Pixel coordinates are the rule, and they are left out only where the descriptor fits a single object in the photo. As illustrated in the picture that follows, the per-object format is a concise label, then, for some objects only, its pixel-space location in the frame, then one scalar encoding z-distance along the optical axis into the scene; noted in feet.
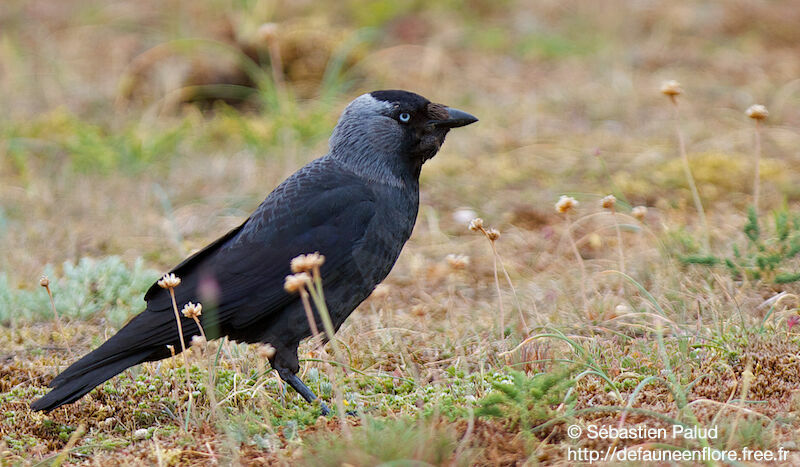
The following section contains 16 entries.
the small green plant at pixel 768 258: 22.98
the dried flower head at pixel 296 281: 14.69
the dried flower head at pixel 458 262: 21.80
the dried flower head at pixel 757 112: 22.17
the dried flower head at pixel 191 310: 17.89
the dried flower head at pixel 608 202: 22.04
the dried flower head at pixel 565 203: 21.63
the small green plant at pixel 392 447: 14.75
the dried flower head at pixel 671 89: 23.07
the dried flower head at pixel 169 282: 17.73
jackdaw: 20.47
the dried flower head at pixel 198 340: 18.15
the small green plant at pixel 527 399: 16.40
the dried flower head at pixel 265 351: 17.19
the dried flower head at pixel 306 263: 14.87
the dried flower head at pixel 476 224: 19.92
